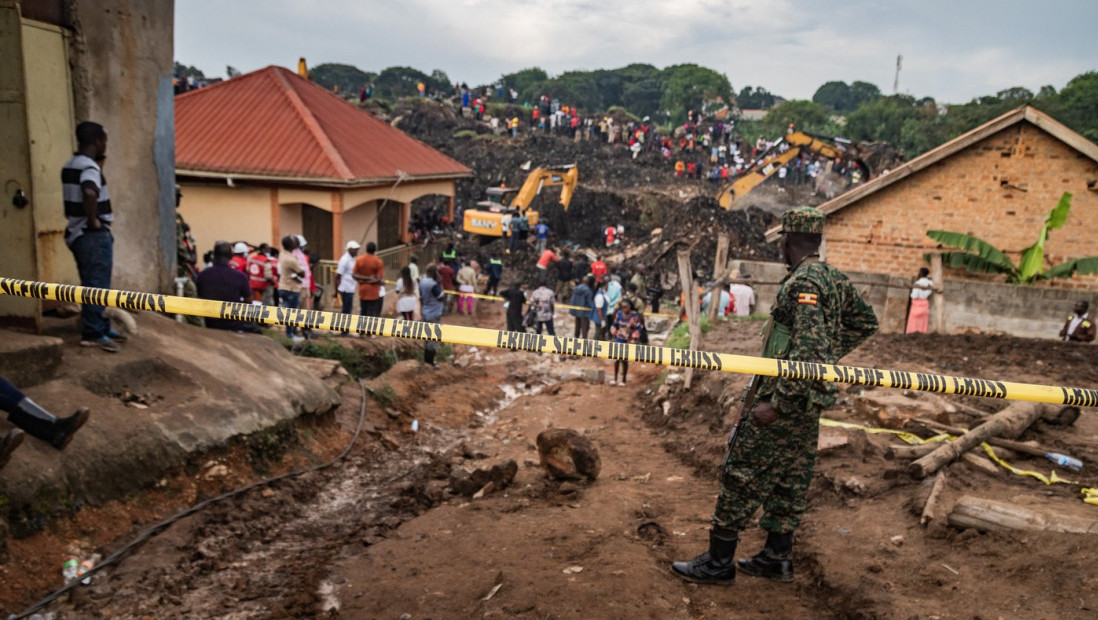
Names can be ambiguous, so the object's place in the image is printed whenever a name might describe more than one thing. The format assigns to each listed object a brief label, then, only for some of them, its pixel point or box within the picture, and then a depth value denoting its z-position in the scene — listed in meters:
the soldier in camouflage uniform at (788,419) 3.51
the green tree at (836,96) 123.44
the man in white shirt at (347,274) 11.94
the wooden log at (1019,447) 5.22
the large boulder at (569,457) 5.96
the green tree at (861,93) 119.42
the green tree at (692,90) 86.94
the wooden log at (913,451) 5.19
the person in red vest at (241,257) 10.48
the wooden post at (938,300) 12.20
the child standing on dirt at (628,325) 11.54
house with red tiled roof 15.41
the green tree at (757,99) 128.75
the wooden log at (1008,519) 3.77
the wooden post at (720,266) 11.62
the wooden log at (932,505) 4.18
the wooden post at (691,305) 9.88
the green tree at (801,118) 59.72
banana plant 13.44
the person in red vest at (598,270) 18.45
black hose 3.67
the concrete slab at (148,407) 4.27
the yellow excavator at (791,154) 25.80
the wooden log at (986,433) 4.84
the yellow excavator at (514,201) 25.69
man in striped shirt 5.19
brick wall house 13.77
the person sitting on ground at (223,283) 7.88
